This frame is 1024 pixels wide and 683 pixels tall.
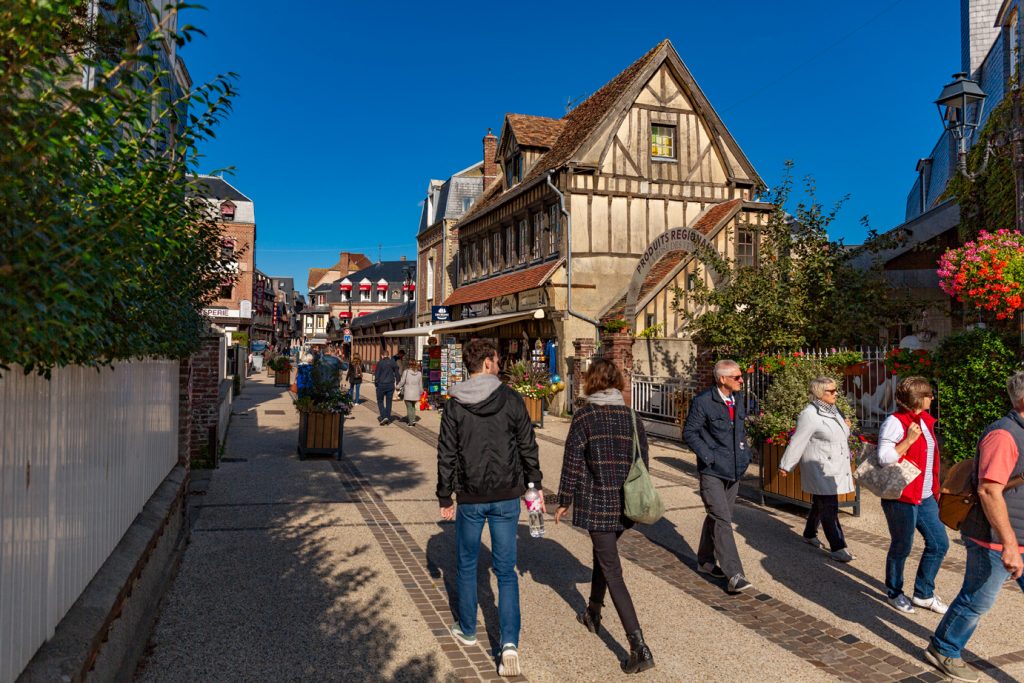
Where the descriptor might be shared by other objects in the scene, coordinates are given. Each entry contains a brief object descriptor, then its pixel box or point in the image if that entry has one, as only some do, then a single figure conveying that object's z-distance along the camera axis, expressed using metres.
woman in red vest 5.06
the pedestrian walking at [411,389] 17.30
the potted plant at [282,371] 33.62
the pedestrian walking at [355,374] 23.38
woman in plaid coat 4.47
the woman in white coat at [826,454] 6.32
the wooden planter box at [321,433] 11.54
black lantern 8.22
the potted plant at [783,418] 8.37
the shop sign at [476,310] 24.65
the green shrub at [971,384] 7.98
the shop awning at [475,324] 19.90
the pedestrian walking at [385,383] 17.53
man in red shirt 3.69
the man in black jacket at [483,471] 4.33
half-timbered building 19.72
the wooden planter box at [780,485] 8.07
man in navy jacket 5.55
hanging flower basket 7.35
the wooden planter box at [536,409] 16.92
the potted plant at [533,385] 17.02
